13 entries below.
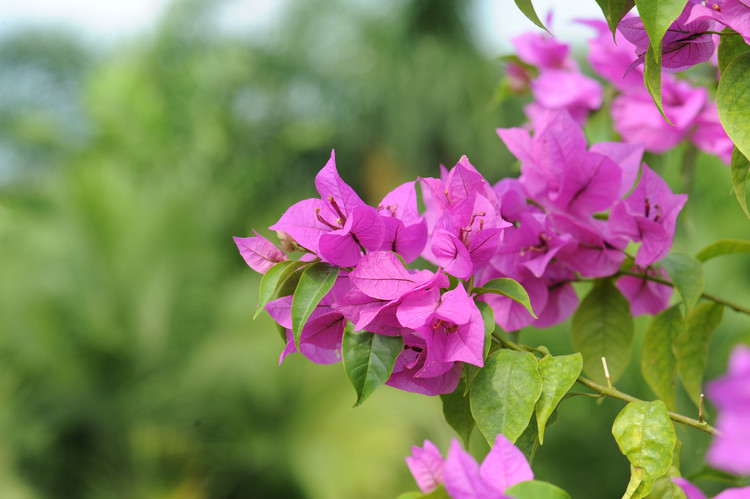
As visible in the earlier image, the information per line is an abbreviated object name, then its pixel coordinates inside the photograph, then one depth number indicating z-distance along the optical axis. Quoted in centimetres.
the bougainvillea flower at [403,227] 112
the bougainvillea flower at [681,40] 110
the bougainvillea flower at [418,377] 111
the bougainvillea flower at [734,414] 80
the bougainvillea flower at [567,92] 143
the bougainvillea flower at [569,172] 119
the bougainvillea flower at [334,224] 109
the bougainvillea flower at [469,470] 98
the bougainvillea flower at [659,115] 140
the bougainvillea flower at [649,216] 118
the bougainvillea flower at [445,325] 107
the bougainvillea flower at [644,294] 126
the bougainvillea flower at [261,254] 112
